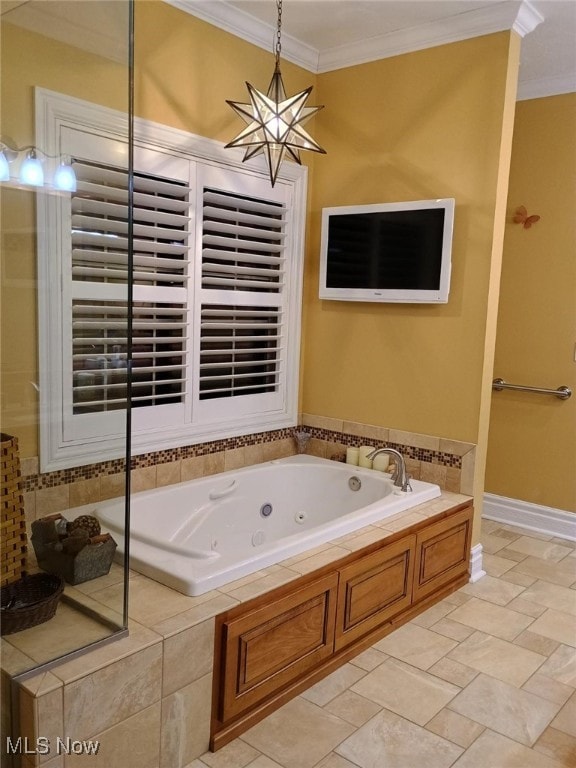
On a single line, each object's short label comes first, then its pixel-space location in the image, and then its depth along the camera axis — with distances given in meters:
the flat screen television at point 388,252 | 3.54
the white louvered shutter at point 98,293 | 2.03
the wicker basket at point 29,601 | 1.96
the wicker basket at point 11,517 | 2.05
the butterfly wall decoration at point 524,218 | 4.36
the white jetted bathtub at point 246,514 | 2.41
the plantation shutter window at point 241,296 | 3.48
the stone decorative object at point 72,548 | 2.15
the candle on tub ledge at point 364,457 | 3.86
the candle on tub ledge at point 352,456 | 3.91
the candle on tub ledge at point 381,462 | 3.79
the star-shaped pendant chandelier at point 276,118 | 2.67
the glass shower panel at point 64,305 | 2.05
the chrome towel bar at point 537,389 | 4.28
